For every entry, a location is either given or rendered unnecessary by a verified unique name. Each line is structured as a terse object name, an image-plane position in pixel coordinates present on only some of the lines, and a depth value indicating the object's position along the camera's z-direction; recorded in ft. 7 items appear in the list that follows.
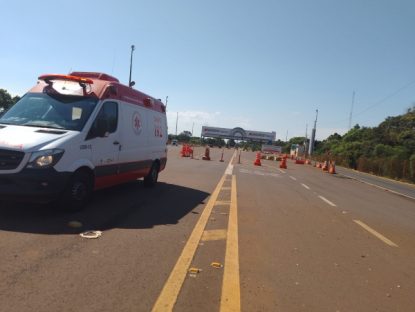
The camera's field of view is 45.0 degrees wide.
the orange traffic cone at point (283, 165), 116.88
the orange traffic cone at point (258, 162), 115.85
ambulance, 25.02
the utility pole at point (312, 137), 274.46
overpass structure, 480.23
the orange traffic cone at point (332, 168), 115.52
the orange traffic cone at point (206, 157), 117.67
